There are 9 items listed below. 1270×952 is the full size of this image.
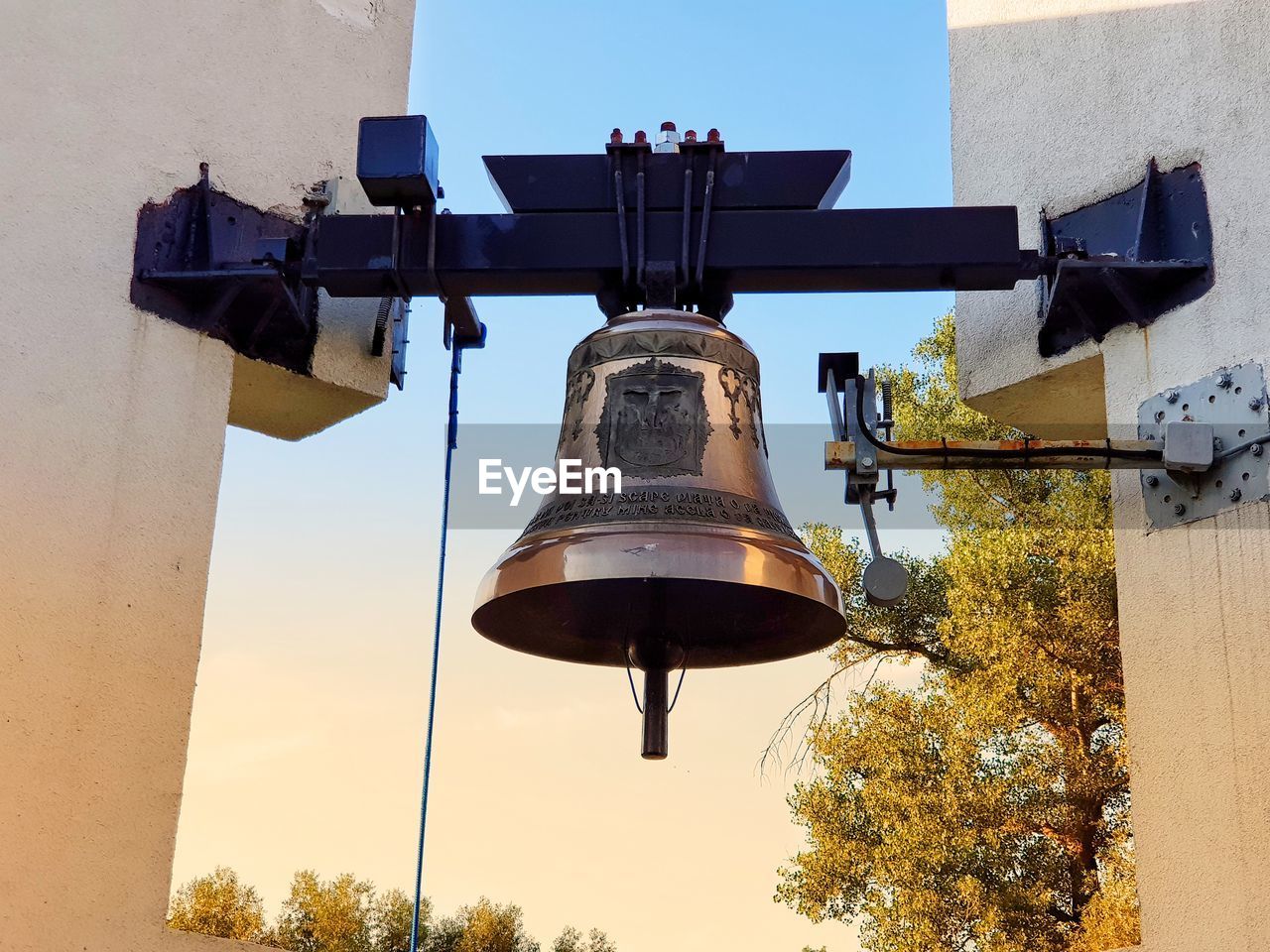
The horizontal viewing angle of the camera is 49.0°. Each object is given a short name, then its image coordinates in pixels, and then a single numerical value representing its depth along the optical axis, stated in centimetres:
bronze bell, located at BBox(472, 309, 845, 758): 264
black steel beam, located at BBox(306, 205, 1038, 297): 316
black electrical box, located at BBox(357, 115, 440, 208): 310
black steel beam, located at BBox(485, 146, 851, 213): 314
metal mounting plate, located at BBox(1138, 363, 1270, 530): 316
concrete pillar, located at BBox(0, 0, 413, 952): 298
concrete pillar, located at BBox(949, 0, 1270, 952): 305
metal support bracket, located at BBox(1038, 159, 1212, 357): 341
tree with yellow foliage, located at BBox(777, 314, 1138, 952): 841
